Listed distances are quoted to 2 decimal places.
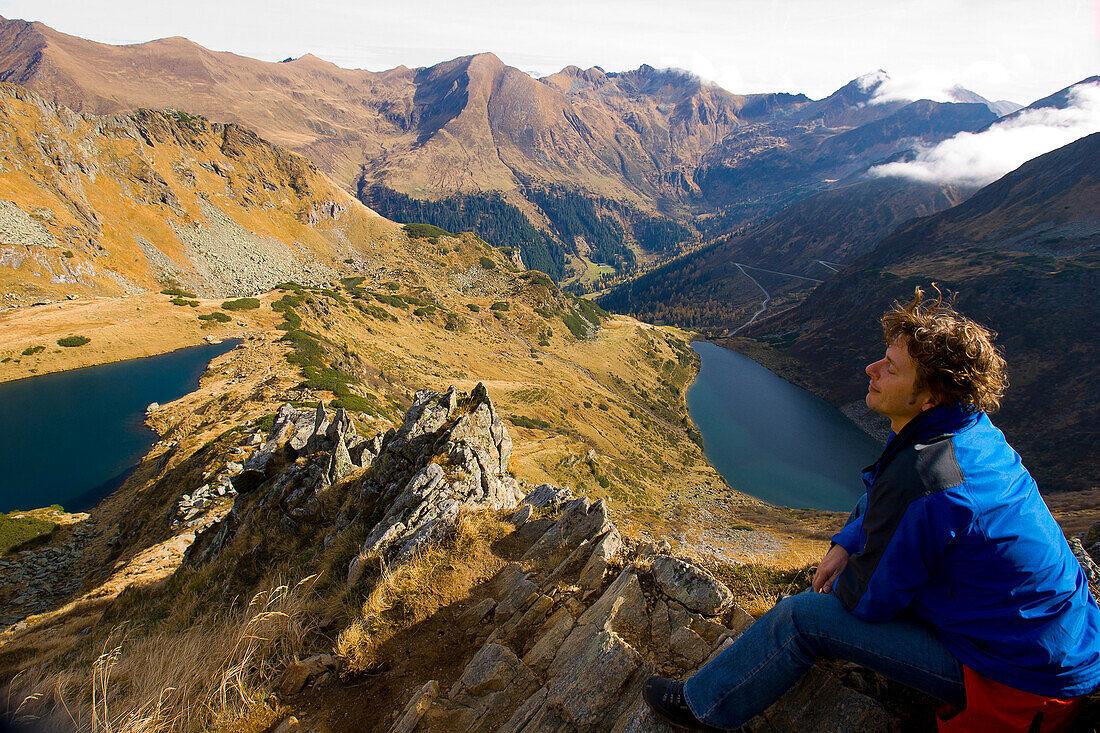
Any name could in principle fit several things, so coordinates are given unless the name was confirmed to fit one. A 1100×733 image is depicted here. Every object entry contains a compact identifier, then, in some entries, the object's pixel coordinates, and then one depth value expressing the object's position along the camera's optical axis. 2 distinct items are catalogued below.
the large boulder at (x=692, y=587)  6.29
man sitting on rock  3.42
